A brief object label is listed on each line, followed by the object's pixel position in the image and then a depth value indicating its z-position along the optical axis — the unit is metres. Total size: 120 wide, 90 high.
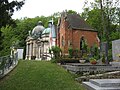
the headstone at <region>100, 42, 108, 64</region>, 12.68
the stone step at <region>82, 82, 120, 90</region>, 5.28
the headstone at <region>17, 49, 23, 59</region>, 19.67
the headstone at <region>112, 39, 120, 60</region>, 10.41
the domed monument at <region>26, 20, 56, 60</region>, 24.29
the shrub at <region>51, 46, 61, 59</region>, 16.45
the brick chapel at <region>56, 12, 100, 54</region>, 20.88
